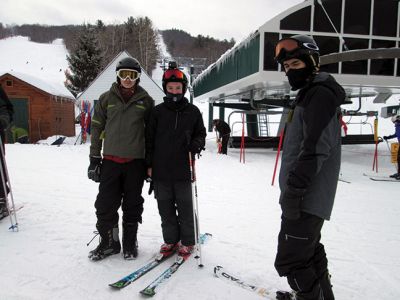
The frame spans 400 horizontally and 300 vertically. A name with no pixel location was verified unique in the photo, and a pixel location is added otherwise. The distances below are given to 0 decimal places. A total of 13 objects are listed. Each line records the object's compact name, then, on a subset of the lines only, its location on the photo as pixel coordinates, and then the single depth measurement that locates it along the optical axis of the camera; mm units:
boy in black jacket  3357
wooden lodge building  18531
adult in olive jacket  3316
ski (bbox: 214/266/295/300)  2736
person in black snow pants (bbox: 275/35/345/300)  2090
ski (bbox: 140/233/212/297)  2791
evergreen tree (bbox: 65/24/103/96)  34438
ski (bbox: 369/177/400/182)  8875
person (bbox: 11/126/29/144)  17078
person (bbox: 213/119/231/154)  12938
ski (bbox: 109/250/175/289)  2912
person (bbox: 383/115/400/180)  9398
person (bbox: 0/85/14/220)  4293
